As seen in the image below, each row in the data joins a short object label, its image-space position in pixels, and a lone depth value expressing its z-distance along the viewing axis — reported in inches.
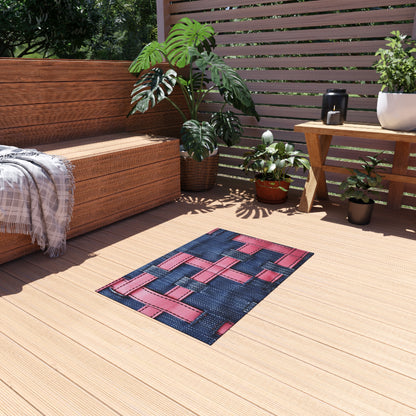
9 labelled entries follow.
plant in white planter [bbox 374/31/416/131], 90.0
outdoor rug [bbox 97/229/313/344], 60.9
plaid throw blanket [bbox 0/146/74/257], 72.3
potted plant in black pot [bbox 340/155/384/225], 97.8
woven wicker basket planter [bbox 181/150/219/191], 121.3
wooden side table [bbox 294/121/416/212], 91.9
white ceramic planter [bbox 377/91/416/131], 89.9
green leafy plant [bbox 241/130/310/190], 110.1
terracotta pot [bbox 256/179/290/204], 113.7
